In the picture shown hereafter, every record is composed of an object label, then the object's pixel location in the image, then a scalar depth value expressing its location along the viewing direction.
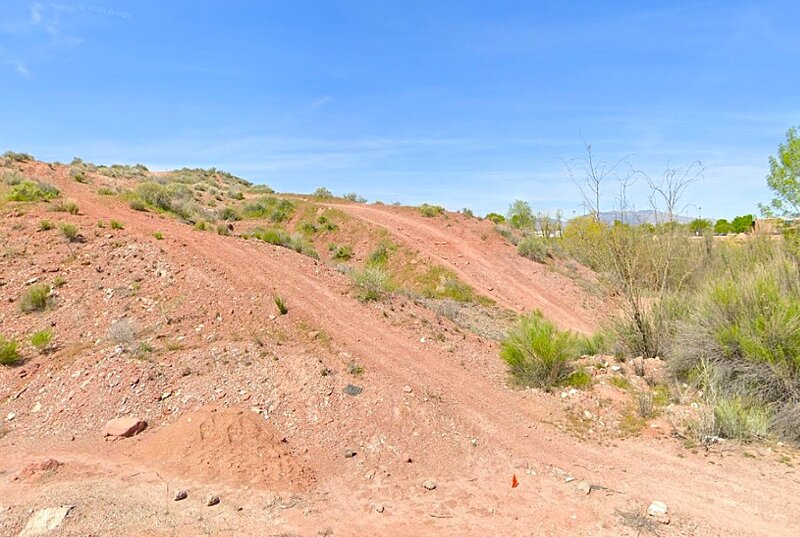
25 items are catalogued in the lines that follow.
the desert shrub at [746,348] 5.66
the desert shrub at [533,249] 21.28
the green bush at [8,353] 7.32
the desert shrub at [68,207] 12.48
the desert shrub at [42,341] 7.67
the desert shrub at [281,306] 8.99
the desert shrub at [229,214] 22.95
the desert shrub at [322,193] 30.92
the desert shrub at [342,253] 19.88
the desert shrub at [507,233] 23.12
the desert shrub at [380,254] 18.97
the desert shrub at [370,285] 10.65
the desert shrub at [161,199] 16.28
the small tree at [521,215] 37.94
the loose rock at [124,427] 5.95
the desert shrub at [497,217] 38.73
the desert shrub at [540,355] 7.59
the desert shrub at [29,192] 13.05
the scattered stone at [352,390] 6.86
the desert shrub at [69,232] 10.78
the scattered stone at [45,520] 4.16
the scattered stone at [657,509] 4.31
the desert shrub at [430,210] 24.56
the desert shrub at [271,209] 24.11
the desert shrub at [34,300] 8.73
